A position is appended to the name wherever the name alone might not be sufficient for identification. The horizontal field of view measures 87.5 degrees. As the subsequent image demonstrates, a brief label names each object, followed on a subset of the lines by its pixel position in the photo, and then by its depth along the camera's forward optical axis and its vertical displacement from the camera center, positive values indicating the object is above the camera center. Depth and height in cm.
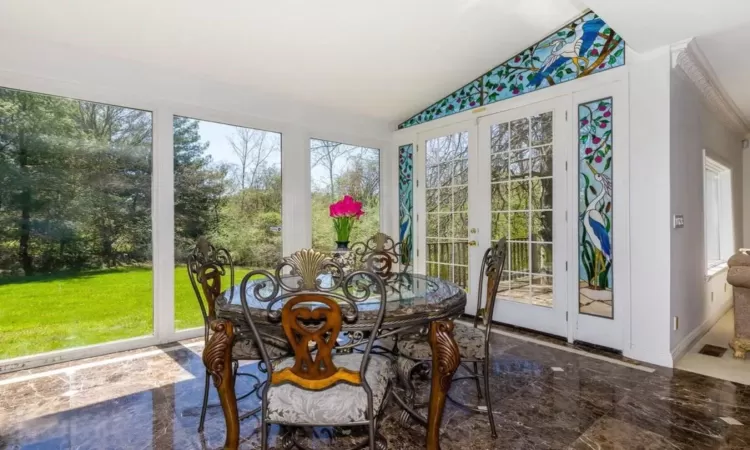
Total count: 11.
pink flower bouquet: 309 +12
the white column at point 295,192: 431 +43
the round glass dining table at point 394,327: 155 -42
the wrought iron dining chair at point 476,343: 213 -65
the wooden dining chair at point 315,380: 145 -58
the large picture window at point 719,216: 478 +12
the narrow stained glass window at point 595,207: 329 +17
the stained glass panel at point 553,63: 329 +152
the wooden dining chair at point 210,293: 209 -36
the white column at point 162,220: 350 +10
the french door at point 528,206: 359 +22
